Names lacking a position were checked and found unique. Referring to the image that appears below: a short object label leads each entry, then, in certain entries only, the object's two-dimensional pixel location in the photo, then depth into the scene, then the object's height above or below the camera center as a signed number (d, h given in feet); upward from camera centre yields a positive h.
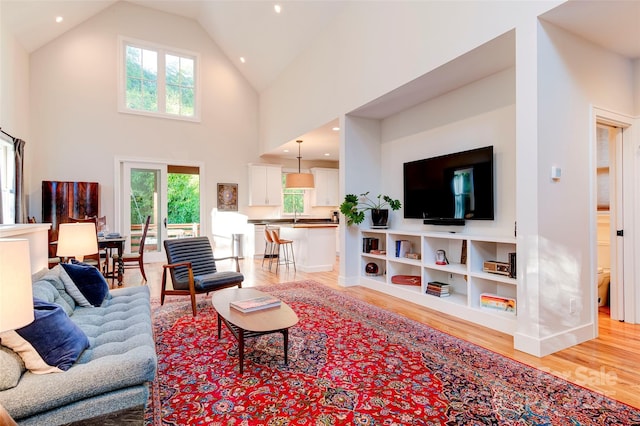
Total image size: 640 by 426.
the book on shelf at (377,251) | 16.80 -2.04
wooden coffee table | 7.80 -2.68
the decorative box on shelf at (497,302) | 10.96 -3.10
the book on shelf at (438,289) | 13.32 -3.15
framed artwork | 27.45 +1.32
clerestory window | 24.45 +10.12
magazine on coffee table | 8.93 -2.52
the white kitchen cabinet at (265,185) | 28.45 +2.43
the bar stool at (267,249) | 26.49 -3.00
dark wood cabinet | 20.92 +0.84
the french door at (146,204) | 24.38 +0.71
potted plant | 16.55 +0.25
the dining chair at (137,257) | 17.67 -2.33
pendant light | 23.56 +2.21
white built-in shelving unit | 11.33 -2.63
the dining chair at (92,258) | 16.38 -2.30
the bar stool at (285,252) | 21.25 -2.90
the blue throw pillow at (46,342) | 4.91 -1.97
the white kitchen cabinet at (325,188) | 31.22 +2.28
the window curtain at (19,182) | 17.74 +1.74
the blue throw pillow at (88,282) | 9.27 -1.92
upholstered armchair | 12.51 -2.34
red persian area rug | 6.30 -3.85
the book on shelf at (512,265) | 10.66 -1.75
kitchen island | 21.09 -2.21
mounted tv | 12.44 +0.97
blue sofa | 4.43 -2.49
